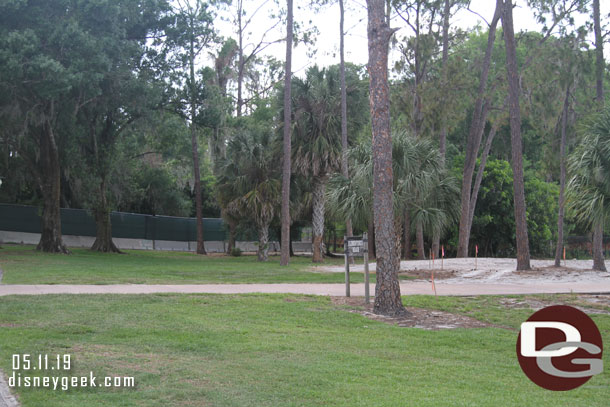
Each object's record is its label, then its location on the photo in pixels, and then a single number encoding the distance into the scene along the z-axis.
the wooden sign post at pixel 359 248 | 12.84
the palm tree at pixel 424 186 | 19.05
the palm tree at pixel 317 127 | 29.81
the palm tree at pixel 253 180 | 29.97
